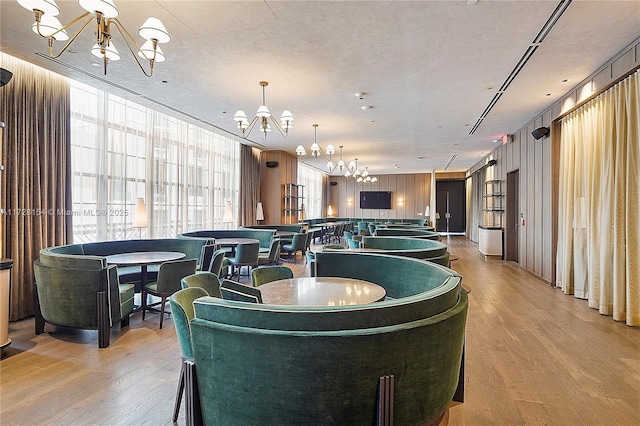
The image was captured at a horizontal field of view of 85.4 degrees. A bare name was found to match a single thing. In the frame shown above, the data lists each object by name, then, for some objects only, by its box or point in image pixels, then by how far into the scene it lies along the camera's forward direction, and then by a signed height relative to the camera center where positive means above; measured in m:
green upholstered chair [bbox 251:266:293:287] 3.15 -0.58
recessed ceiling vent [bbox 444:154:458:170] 12.61 +2.07
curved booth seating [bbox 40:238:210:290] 3.60 -0.52
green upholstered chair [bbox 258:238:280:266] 6.84 -0.86
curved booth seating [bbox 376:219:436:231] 9.79 -0.38
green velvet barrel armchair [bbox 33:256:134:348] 3.53 -0.85
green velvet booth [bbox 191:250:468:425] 1.52 -0.67
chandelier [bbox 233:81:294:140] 4.80 +1.39
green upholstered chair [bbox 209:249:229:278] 4.57 -0.66
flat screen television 18.75 +0.71
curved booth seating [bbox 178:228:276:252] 7.71 -0.49
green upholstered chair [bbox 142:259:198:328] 4.02 -0.76
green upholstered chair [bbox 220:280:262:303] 2.26 -0.55
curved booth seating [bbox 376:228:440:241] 6.01 -0.38
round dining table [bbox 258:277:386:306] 2.33 -0.59
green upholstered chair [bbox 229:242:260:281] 6.10 -0.75
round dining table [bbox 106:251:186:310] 4.13 -0.59
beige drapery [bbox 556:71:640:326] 4.05 +0.13
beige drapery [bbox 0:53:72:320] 4.21 +0.58
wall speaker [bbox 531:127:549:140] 6.43 +1.51
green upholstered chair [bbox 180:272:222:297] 2.57 -0.53
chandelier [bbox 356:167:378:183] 13.99 +1.42
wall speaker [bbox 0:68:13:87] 3.33 +1.32
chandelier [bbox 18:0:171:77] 2.38 +1.42
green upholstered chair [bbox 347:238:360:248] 6.08 -0.55
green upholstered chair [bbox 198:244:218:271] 5.29 -0.68
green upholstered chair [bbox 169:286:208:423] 2.01 -0.63
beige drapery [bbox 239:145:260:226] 9.70 +0.81
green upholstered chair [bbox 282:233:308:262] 8.23 -0.76
